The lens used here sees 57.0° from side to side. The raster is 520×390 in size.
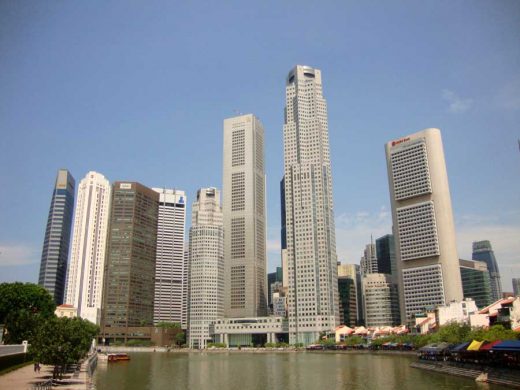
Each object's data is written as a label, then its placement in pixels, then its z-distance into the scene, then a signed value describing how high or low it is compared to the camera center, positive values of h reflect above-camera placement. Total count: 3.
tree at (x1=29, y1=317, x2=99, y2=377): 68.06 -1.67
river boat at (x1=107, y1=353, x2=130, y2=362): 148.00 -7.89
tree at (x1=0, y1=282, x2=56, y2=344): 112.06 +6.01
